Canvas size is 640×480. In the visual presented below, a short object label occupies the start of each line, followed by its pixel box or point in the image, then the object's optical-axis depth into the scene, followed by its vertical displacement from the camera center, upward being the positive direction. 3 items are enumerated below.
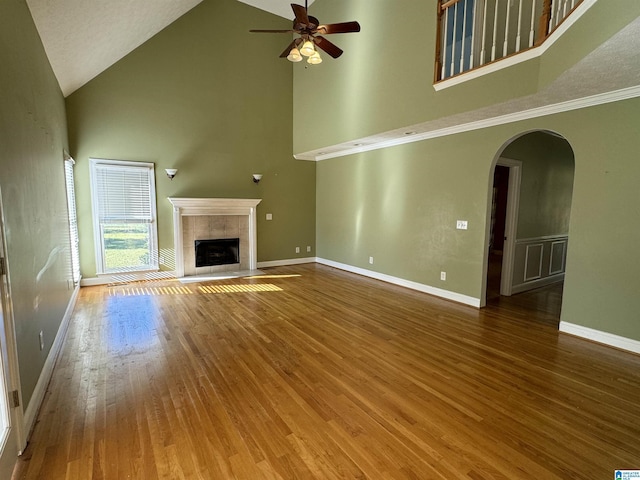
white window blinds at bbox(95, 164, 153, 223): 5.48 +0.26
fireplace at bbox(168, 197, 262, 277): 6.20 -0.35
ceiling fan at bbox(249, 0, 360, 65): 3.44 +2.08
